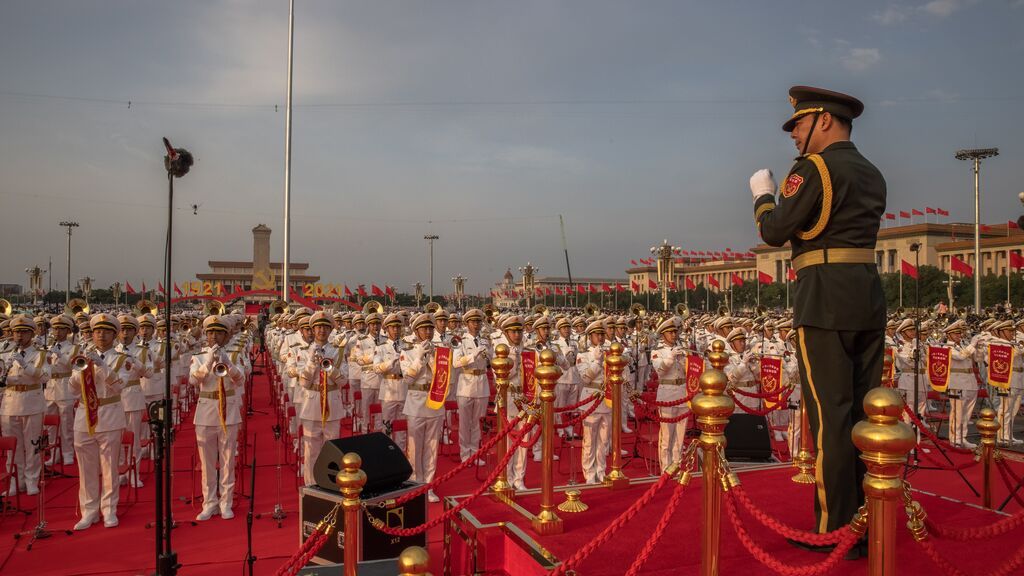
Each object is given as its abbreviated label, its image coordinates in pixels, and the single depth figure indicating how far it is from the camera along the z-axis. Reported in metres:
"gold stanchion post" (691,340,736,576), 2.92
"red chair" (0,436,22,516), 7.48
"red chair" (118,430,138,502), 8.11
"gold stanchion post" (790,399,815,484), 6.04
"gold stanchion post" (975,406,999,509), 5.40
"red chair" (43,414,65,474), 9.11
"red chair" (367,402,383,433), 10.98
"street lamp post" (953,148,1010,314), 31.98
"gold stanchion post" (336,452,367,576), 3.45
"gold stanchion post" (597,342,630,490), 5.98
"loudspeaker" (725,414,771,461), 8.55
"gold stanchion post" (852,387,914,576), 2.26
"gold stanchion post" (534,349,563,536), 4.74
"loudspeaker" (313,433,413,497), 5.75
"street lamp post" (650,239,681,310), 33.72
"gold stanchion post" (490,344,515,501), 5.64
